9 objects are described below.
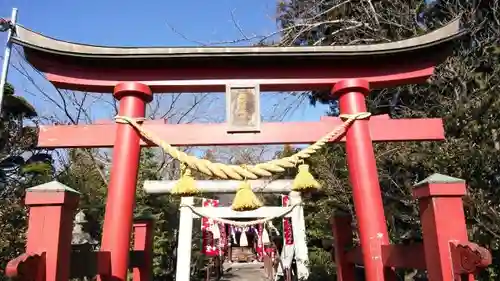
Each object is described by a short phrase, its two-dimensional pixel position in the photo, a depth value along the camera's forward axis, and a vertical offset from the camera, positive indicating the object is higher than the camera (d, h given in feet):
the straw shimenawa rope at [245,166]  13.74 +2.91
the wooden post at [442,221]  8.70 +0.42
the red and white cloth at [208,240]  44.28 +0.39
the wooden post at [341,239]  18.31 +0.13
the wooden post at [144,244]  18.78 +0.00
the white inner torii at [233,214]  32.83 +2.71
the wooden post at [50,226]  9.39 +0.46
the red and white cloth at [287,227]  38.84 +1.52
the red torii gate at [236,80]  14.60 +6.36
